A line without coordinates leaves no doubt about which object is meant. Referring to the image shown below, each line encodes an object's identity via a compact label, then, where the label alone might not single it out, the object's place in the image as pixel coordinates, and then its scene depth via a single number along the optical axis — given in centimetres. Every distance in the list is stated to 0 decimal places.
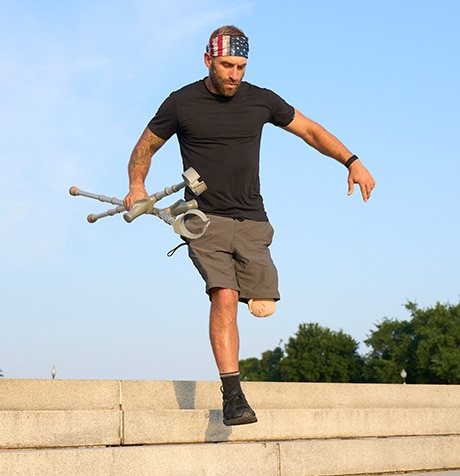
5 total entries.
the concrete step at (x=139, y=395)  792
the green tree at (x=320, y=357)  8844
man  606
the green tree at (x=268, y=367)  9812
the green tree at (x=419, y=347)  7562
